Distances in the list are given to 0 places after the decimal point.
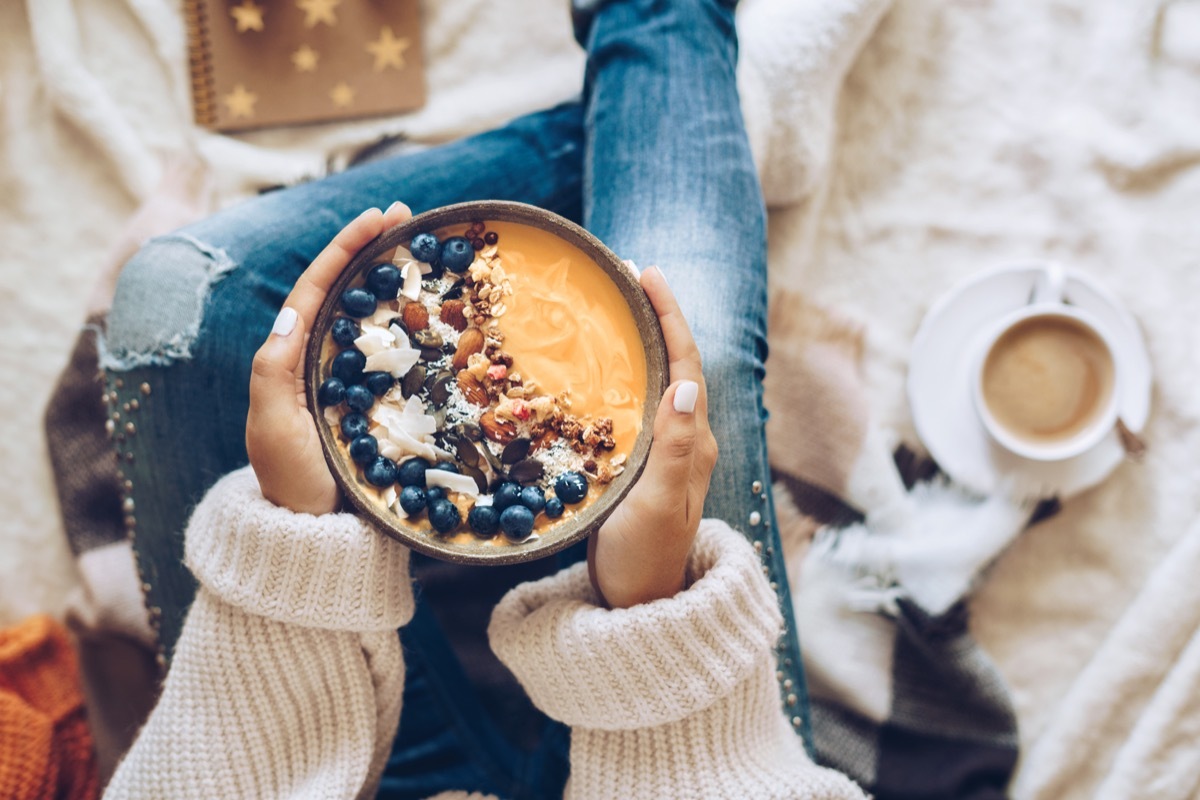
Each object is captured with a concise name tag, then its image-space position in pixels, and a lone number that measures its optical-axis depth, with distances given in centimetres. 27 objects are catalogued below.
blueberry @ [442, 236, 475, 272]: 68
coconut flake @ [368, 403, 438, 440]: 67
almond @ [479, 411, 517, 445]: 67
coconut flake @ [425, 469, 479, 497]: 67
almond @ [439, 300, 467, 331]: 68
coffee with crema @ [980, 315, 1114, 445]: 107
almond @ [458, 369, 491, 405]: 67
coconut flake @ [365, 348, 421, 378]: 67
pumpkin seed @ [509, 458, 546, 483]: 67
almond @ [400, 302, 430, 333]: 68
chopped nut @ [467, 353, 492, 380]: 67
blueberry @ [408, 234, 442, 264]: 68
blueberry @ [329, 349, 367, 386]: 67
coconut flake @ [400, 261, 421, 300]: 68
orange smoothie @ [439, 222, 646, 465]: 69
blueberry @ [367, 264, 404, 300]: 67
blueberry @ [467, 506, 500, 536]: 66
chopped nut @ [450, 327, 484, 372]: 68
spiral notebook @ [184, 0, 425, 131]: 117
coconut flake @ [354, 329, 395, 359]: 67
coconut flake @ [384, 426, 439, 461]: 67
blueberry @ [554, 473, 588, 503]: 66
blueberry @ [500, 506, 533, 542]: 65
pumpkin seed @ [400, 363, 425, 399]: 68
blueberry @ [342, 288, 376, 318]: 67
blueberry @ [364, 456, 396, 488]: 67
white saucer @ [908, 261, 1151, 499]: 110
